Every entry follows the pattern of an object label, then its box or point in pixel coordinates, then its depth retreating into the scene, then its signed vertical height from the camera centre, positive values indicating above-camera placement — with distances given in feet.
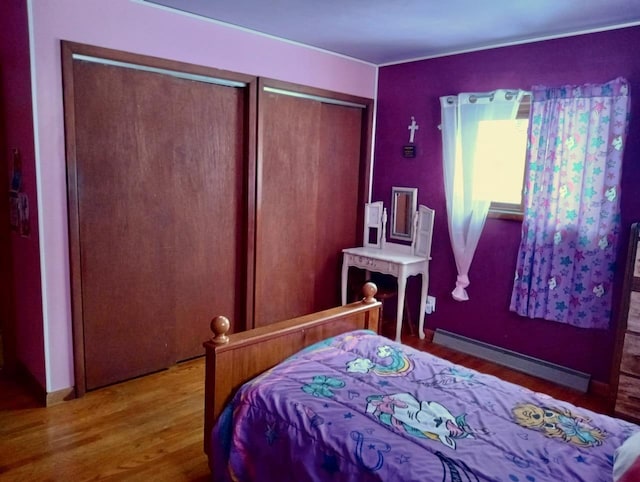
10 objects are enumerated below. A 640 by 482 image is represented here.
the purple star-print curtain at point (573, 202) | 9.35 -0.37
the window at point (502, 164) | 10.82 +0.38
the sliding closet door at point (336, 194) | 12.75 -0.55
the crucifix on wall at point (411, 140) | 12.63 +0.96
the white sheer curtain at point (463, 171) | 11.13 +0.19
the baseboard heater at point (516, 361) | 10.21 -4.07
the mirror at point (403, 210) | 12.82 -0.91
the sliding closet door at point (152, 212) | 8.86 -0.92
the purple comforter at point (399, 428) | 4.74 -2.73
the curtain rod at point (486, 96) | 10.55 +1.88
